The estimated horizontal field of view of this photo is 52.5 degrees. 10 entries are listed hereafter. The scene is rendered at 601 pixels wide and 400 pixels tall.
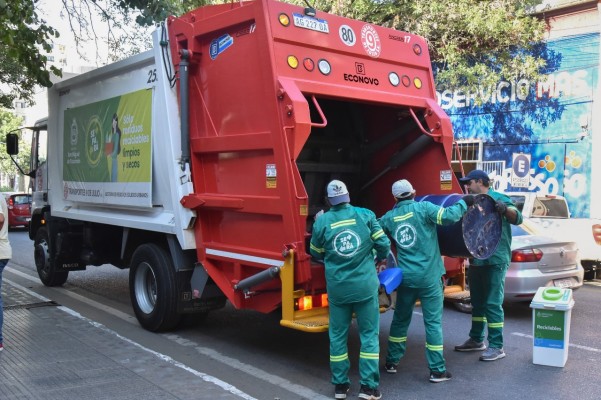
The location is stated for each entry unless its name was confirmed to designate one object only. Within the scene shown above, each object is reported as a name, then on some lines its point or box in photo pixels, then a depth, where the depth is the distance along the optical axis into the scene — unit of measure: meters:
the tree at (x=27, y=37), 6.82
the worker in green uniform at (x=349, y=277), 4.56
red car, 21.91
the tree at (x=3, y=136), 33.59
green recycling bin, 5.39
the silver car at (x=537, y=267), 7.20
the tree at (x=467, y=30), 13.88
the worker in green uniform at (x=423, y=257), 4.96
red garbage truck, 5.05
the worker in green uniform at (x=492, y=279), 5.66
